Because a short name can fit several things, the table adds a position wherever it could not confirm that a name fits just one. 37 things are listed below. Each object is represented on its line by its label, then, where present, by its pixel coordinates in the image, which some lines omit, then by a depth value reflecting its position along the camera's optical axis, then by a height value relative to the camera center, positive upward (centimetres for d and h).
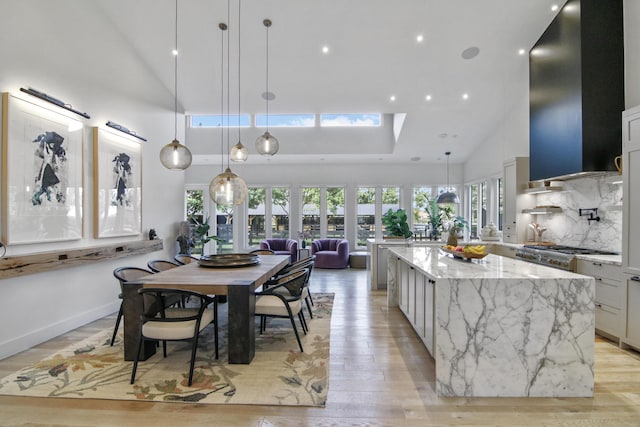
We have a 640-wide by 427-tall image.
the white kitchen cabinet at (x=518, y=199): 559 +30
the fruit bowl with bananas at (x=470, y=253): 315 -36
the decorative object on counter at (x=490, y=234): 616 -33
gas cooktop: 403 -45
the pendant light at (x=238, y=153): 427 +83
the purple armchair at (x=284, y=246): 848 -79
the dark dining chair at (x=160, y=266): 394 -63
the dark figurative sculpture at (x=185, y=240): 602 -44
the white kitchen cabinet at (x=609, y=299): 329 -87
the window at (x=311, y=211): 948 +15
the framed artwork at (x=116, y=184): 427 +45
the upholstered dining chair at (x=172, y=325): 262 -91
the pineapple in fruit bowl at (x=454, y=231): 398 -22
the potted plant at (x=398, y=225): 618 -17
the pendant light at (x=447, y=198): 627 +35
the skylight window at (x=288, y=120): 767 +228
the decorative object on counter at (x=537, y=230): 551 -23
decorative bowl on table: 378 -53
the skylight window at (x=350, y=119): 774 +231
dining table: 288 -82
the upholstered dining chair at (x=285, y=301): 322 -86
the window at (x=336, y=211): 945 +15
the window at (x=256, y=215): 950 +2
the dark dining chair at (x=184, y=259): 459 -62
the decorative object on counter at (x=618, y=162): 370 +63
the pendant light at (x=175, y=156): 345 +64
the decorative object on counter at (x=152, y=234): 537 -30
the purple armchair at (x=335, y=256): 827 -102
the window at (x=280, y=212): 949 +12
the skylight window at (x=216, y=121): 745 +223
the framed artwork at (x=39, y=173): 314 +45
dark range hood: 380 +159
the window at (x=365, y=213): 941 +9
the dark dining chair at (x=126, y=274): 329 -64
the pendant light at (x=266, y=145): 424 +93
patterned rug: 242 -133
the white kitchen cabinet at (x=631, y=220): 313 -3
